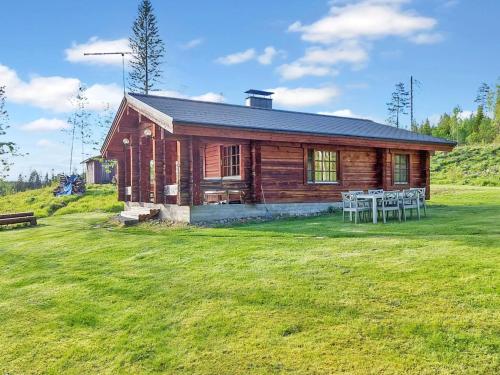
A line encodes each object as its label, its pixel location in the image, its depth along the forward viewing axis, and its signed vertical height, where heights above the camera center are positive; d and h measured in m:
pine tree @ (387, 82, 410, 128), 58.03 +10.40
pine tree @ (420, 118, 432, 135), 56.59 +6.73
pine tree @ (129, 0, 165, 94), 30.38 +9.41
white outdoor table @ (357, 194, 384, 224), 10.14 -0.51
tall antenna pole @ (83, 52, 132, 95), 19.26 +6.16
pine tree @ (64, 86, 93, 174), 33.25 +5.27
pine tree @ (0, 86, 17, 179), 22.36 +2.27
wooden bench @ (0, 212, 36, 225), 14.74 -1.05
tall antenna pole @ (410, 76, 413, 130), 52.40 +9.70
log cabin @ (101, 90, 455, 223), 12.05 +0.88
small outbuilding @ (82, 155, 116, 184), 32.35 +1.08
